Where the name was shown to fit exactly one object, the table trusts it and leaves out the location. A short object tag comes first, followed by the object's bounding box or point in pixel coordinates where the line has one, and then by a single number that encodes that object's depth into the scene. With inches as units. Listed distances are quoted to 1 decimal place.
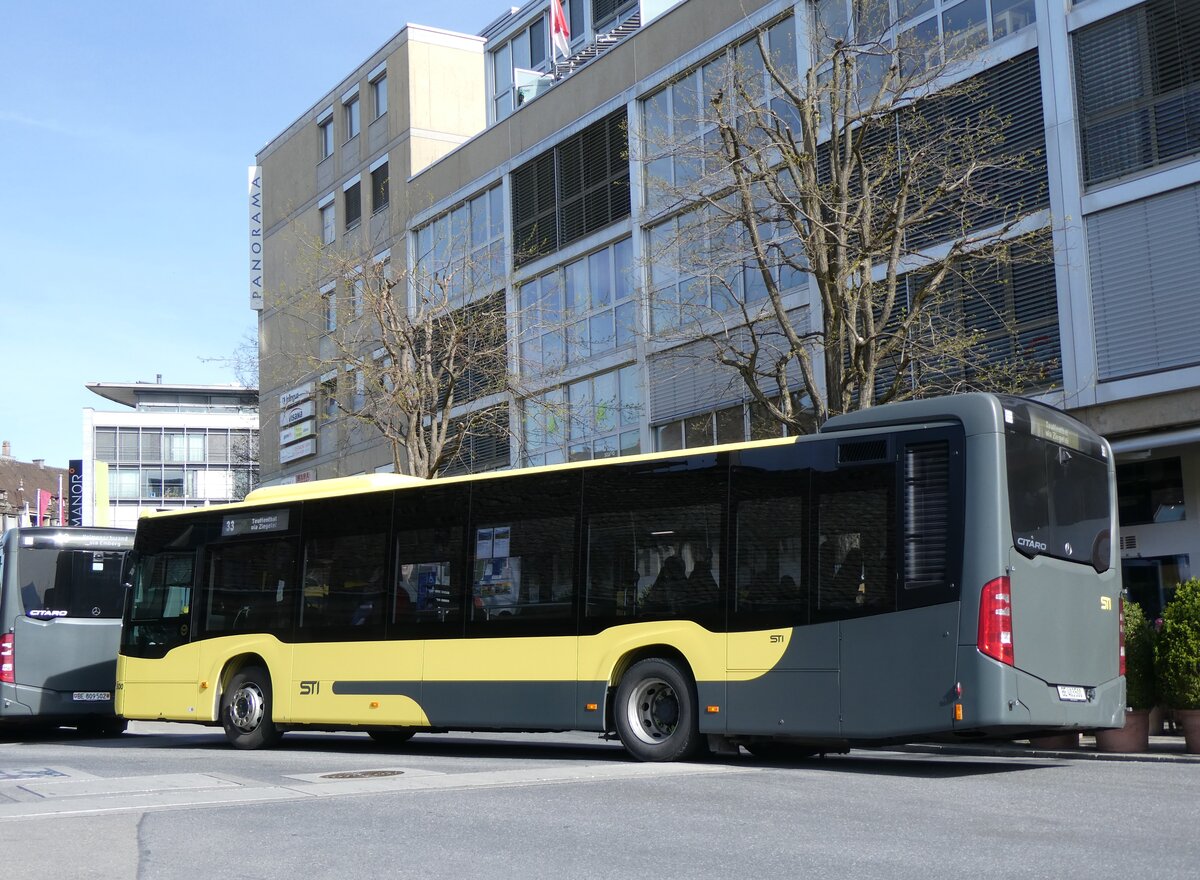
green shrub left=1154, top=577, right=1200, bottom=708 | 548.1
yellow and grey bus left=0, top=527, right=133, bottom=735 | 793.6
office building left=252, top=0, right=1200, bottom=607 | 836.6
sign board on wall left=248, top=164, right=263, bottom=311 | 1998.0
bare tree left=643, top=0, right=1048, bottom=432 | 775.7
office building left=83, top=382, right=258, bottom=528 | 3922.2
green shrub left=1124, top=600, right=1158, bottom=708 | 572.1
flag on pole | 1492.4
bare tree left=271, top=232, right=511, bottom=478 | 1170.6
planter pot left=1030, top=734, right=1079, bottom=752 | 610.9
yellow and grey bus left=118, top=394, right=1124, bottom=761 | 462.3
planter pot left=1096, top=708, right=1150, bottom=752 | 573.3
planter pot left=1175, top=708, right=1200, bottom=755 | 551.2
